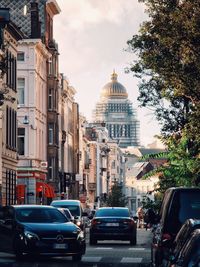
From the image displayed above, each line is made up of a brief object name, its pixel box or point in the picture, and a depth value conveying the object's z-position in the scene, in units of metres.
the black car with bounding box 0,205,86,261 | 29.92
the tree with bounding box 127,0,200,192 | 38.41
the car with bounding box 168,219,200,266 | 15.03
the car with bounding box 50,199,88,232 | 50.36
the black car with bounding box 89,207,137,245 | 45.12
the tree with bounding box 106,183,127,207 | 162.25
